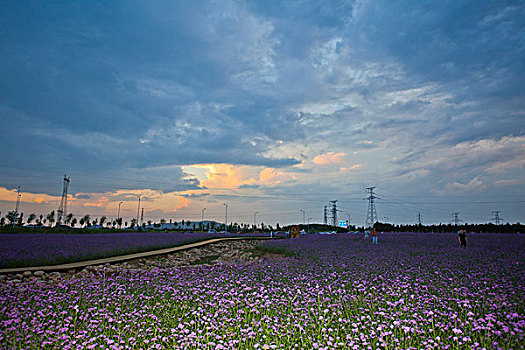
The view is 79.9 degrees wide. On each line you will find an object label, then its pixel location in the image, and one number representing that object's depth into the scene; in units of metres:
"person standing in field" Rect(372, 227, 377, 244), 25.05
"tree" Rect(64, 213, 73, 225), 62.41
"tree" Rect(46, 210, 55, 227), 51.72
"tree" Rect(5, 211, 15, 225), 42.56
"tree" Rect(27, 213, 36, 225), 55.14
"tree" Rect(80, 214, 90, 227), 68.96
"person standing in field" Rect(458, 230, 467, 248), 19.13
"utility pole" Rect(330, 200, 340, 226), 84.91
